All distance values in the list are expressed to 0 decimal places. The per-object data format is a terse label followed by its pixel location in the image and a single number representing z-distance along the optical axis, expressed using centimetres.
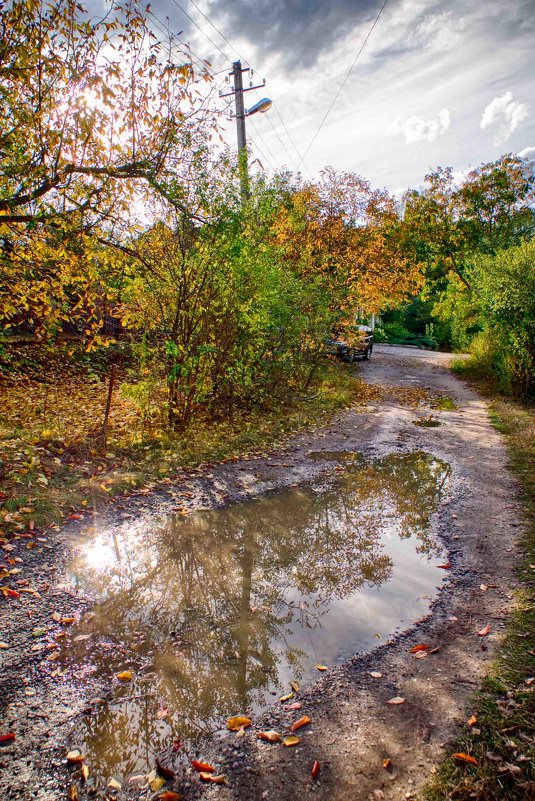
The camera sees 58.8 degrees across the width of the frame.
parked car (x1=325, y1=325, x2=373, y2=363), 1382
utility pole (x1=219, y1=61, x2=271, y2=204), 1377
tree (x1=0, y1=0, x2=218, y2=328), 494
